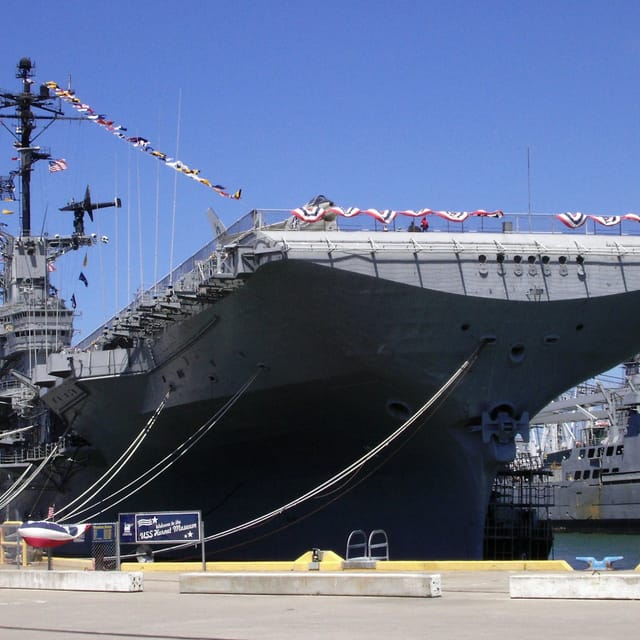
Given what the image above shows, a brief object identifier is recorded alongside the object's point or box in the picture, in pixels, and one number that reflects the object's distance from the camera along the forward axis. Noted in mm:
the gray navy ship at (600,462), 63719
